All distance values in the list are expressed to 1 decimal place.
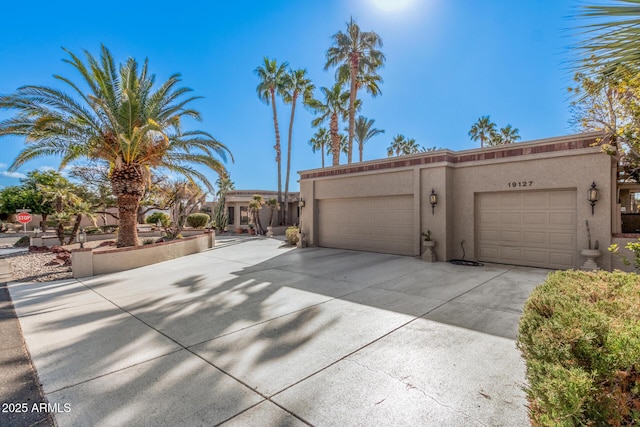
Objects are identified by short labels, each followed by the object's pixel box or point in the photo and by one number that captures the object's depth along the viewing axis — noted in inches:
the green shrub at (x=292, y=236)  558.3
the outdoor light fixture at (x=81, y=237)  437.5
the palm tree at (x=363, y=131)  970.1
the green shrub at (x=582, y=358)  58.7
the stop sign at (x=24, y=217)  679.7
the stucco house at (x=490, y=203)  291.9
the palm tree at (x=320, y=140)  1249.5
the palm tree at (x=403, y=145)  1298.0
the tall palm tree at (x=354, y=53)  644.1
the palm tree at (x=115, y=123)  343.6
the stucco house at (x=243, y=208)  1000.9
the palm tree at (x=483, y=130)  1093.8
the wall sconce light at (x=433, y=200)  373.4
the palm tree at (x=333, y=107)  742.5
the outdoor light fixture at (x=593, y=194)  281.7
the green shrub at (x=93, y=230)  671.1
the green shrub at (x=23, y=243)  659.3
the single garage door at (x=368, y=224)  422.2
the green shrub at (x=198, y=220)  879.1
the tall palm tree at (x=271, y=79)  841.5
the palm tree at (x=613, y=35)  56.5
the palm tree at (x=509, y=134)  1049.5
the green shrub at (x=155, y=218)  1021.1
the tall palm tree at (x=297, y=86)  842.2
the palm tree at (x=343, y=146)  1241.8
